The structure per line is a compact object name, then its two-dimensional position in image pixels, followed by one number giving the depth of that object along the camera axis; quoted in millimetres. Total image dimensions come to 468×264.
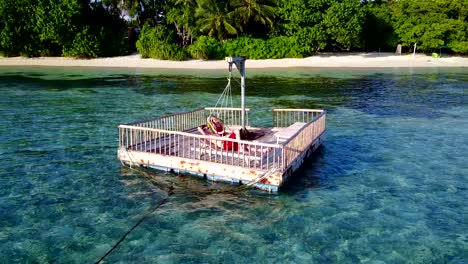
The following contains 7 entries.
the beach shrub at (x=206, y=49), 64812
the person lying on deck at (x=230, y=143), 14302
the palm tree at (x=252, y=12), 64438
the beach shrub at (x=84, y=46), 67125
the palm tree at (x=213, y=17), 63469
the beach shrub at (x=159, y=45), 66000
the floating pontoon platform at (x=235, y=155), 12828
